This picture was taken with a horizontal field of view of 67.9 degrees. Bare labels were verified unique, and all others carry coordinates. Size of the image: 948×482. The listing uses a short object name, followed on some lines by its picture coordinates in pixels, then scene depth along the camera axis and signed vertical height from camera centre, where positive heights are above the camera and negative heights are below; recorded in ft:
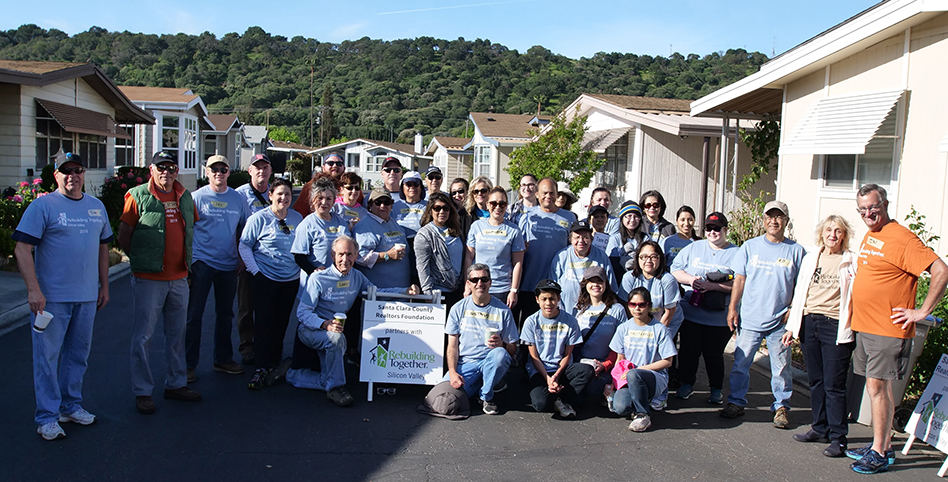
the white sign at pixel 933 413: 16.14 -4.59
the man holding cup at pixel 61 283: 15.74 -2.49
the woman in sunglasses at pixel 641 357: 18.56 -4.27
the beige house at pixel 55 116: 47.62 +4.29
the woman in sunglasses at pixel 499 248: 21.77 -1.65
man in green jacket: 18.06 -2.16
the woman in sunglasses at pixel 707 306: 20.65 -2.98
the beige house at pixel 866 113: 25.39 +3.95
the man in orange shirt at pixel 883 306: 15.49 -2.07
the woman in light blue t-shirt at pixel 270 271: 20.81 -2.59
